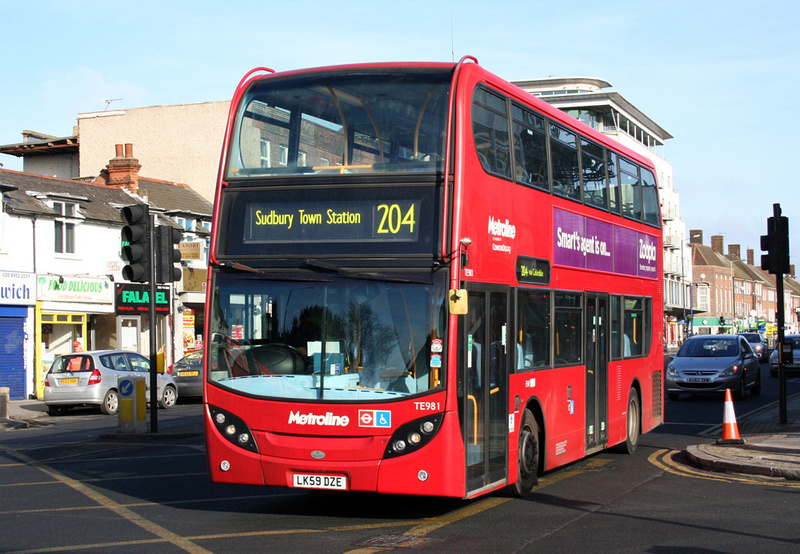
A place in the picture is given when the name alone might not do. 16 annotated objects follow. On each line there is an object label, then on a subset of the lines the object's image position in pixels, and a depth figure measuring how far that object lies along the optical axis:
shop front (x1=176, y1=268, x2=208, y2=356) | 38.25
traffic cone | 14.27
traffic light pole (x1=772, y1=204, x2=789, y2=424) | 17.25
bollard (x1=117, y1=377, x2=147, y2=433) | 17.44
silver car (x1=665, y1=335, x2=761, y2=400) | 24.97
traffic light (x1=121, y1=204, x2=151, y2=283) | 16.09
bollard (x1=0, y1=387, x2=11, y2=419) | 22.83
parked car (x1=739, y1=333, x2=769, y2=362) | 53.34
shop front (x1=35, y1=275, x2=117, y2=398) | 31.91
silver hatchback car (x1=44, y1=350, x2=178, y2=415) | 23.81
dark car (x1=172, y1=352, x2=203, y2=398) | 27.55
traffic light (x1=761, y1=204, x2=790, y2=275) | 17.22
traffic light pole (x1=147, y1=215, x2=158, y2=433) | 16.64
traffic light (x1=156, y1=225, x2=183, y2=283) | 16.67
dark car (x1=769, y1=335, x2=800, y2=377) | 37.07
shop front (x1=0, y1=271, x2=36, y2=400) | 30.52
